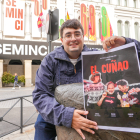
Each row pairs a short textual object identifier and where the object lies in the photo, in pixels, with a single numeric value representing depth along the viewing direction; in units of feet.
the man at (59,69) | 4.07
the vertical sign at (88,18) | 60.85
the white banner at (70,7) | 60.44
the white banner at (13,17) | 52.37
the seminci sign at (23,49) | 49.11
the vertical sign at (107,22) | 63.72
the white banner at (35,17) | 55.57
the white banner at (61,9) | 58.18
